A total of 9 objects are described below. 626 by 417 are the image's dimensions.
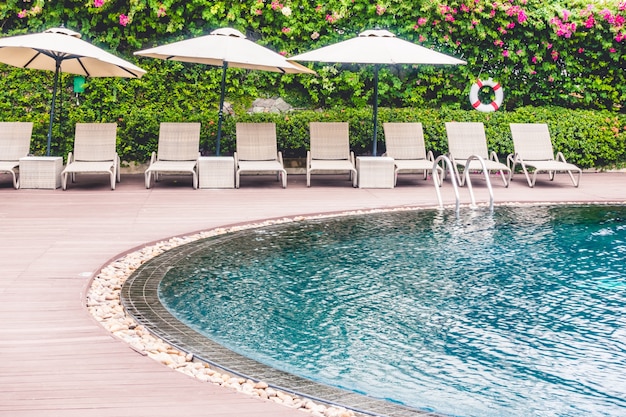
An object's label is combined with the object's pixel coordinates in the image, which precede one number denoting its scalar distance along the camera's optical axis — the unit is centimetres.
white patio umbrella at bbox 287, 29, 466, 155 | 1117
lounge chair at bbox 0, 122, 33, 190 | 1148
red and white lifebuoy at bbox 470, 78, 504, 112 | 1417
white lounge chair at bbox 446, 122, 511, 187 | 1231
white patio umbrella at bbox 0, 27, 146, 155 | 1041
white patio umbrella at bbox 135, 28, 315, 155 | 1077
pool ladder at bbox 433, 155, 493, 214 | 950
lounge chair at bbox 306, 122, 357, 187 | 1212
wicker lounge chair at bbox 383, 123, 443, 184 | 1232
